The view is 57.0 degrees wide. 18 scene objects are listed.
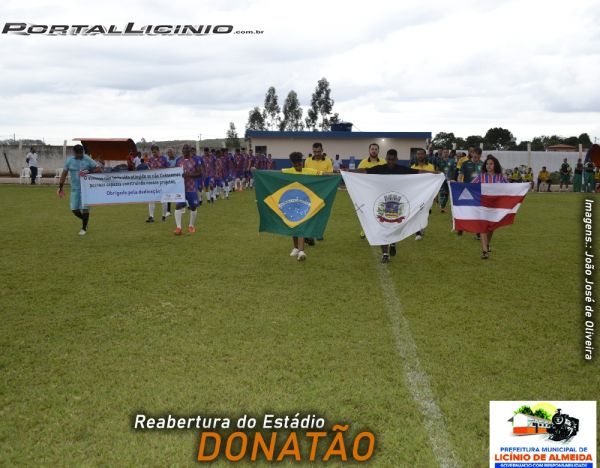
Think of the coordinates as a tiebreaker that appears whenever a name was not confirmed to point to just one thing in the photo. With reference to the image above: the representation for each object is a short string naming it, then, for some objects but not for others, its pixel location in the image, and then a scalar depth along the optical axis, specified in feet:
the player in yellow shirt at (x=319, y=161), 34.96
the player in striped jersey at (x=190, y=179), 42.63
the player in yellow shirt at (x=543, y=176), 105.29
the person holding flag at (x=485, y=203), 32.14
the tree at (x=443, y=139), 206.73
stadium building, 148.05
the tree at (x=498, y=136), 248.73
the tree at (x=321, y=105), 286.21
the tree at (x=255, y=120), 284.61
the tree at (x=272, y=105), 288.71
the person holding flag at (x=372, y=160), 33.79
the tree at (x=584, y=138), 204.93
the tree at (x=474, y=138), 216.23
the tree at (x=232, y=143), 175.16
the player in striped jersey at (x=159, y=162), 49.73
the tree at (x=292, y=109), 286.46
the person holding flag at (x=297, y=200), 30.86
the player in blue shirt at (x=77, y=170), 38.47
